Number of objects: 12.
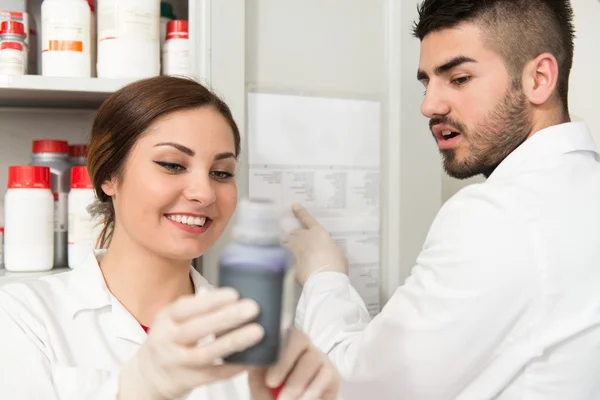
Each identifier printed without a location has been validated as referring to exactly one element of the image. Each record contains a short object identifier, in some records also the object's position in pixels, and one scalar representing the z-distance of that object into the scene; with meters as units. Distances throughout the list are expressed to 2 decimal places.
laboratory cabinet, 1.31
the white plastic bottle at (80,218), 1.32
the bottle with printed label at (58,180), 1.36
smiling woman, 0.99
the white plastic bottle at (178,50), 1.33
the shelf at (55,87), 1.20
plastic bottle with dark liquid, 0.58
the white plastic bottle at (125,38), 1.26
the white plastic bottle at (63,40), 1.25
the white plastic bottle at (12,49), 1.24
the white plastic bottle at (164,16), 1.37
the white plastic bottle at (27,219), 1.28
